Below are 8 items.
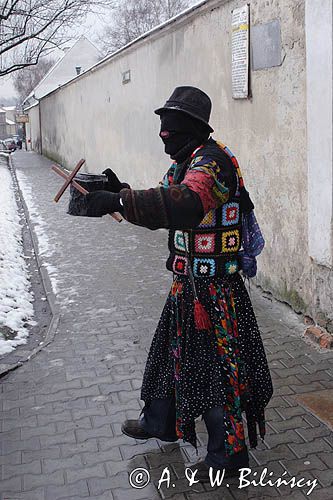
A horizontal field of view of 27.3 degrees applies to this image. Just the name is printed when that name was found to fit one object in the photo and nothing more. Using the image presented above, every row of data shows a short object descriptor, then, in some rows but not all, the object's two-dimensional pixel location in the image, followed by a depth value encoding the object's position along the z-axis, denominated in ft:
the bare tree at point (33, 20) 81.35
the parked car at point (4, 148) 125.47
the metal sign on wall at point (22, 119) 157.38
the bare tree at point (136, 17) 155.63
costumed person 9.82
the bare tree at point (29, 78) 222.48
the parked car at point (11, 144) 151.48
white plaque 20.35
